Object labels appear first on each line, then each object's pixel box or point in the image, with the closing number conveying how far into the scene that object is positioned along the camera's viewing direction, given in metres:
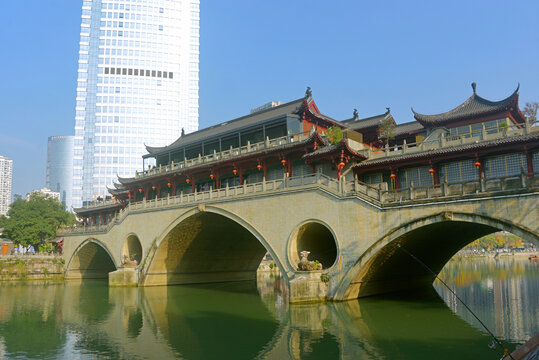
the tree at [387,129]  35.75
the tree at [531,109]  45.34
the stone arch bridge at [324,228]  23.58
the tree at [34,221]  64.25
